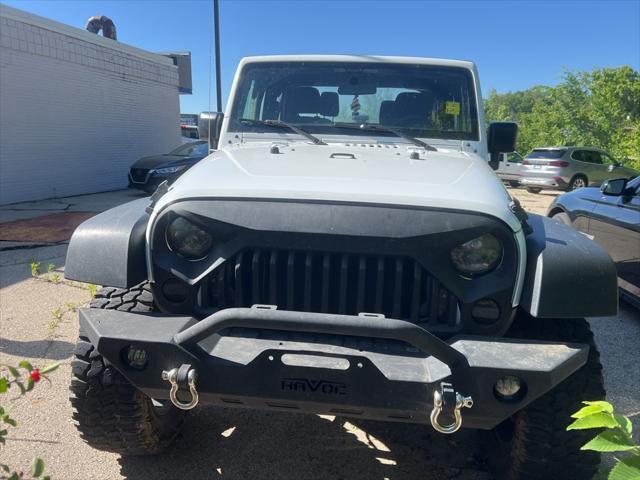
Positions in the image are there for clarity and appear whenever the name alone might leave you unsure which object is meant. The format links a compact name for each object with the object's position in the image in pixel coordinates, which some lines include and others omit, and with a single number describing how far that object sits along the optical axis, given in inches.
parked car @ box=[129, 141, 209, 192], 483.2
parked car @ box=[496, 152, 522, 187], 753.6
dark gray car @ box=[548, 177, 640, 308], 175.2
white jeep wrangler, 70.2
